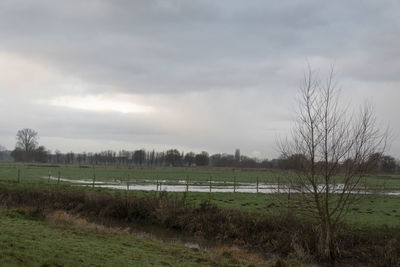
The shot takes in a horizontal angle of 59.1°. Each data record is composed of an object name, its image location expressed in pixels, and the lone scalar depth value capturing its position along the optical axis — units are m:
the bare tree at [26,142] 142.62
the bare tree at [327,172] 13.48
